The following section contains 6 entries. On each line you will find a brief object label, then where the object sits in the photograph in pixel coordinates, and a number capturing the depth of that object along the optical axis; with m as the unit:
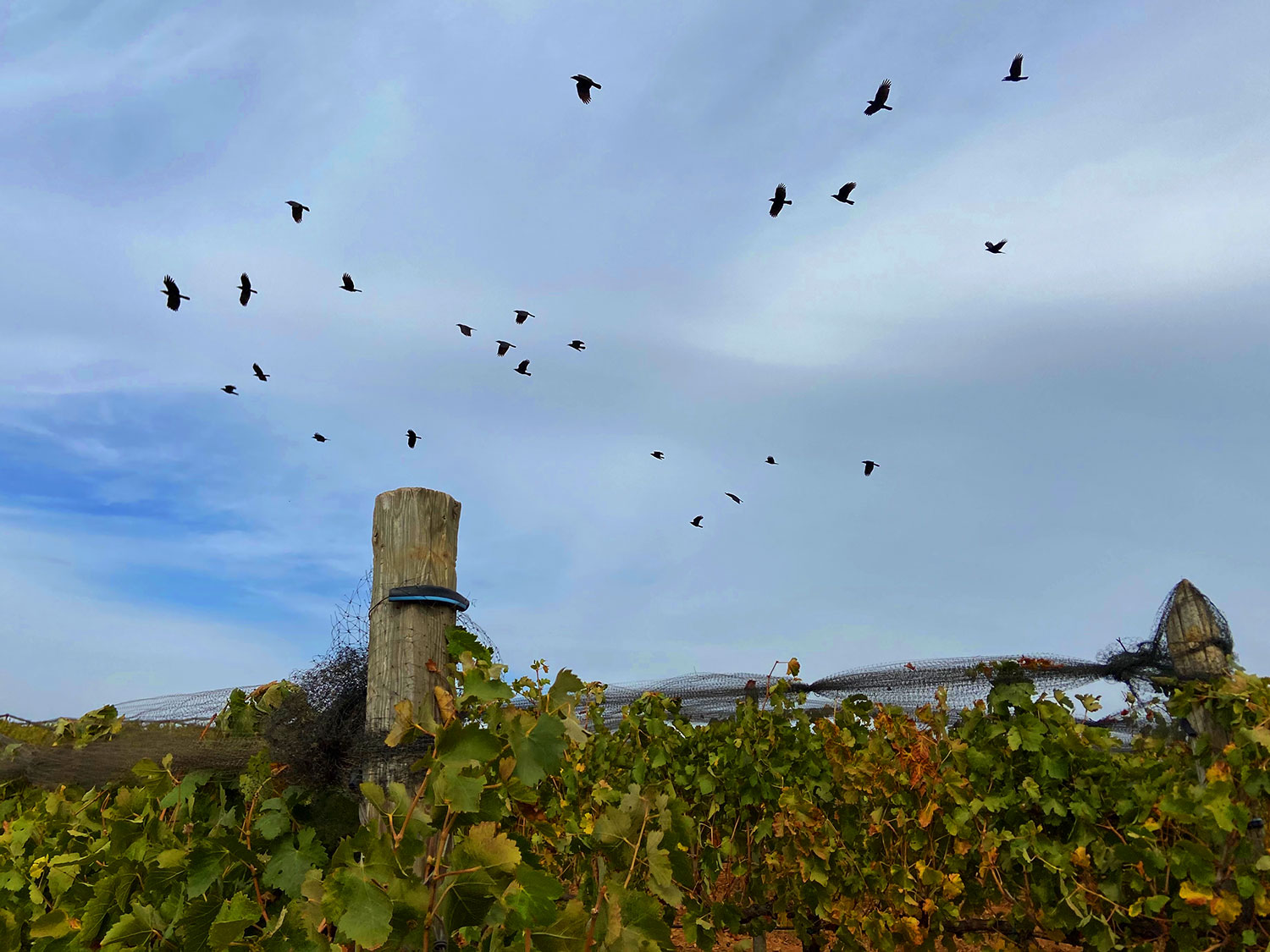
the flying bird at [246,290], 6.70
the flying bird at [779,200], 5.85
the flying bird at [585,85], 5.82
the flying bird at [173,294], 5.93
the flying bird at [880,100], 5.80
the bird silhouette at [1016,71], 6.08
